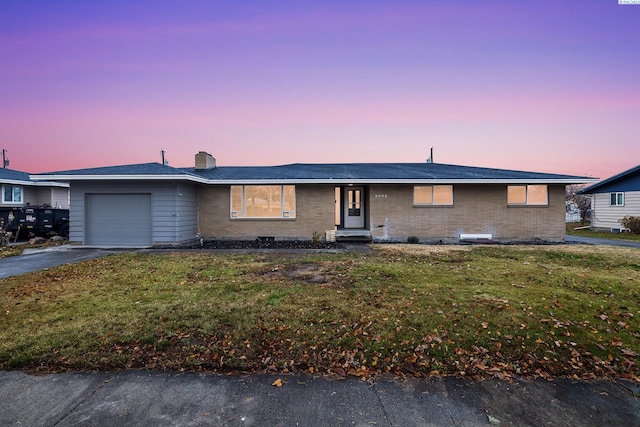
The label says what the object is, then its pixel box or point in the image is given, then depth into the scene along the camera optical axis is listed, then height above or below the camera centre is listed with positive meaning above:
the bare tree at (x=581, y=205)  30.18 +1.00
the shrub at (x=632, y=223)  19.30 -0.62
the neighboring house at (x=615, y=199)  20.58 +1.11
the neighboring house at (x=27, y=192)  19.63 +1.72
